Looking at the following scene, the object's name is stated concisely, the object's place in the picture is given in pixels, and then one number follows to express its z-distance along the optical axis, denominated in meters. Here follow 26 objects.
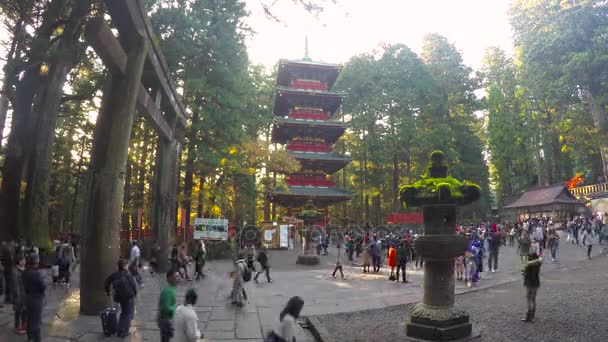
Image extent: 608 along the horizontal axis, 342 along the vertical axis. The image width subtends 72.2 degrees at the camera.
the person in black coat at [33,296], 5.80
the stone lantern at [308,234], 19.95
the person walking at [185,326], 4.46
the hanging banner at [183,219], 21.94
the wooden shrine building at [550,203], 30.31
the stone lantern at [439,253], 6.86
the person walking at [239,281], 9.69
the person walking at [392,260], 14.12
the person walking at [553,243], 17.30
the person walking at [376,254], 16.52
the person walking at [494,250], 15.03
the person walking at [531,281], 7.91
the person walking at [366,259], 16.48
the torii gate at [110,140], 8.16
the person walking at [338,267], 14.66
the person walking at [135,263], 11.18
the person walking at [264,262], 13.57
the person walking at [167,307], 5.45
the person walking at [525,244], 12.81
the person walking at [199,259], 13.87
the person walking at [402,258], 13.63
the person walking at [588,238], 17.49
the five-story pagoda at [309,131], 33.09
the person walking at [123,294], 6.62
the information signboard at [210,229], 19.91
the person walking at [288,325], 4.27
